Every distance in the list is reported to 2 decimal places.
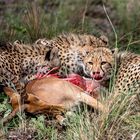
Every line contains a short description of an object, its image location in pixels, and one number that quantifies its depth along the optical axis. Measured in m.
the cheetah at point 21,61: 15.36
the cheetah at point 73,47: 16.04
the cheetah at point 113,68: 15.14
